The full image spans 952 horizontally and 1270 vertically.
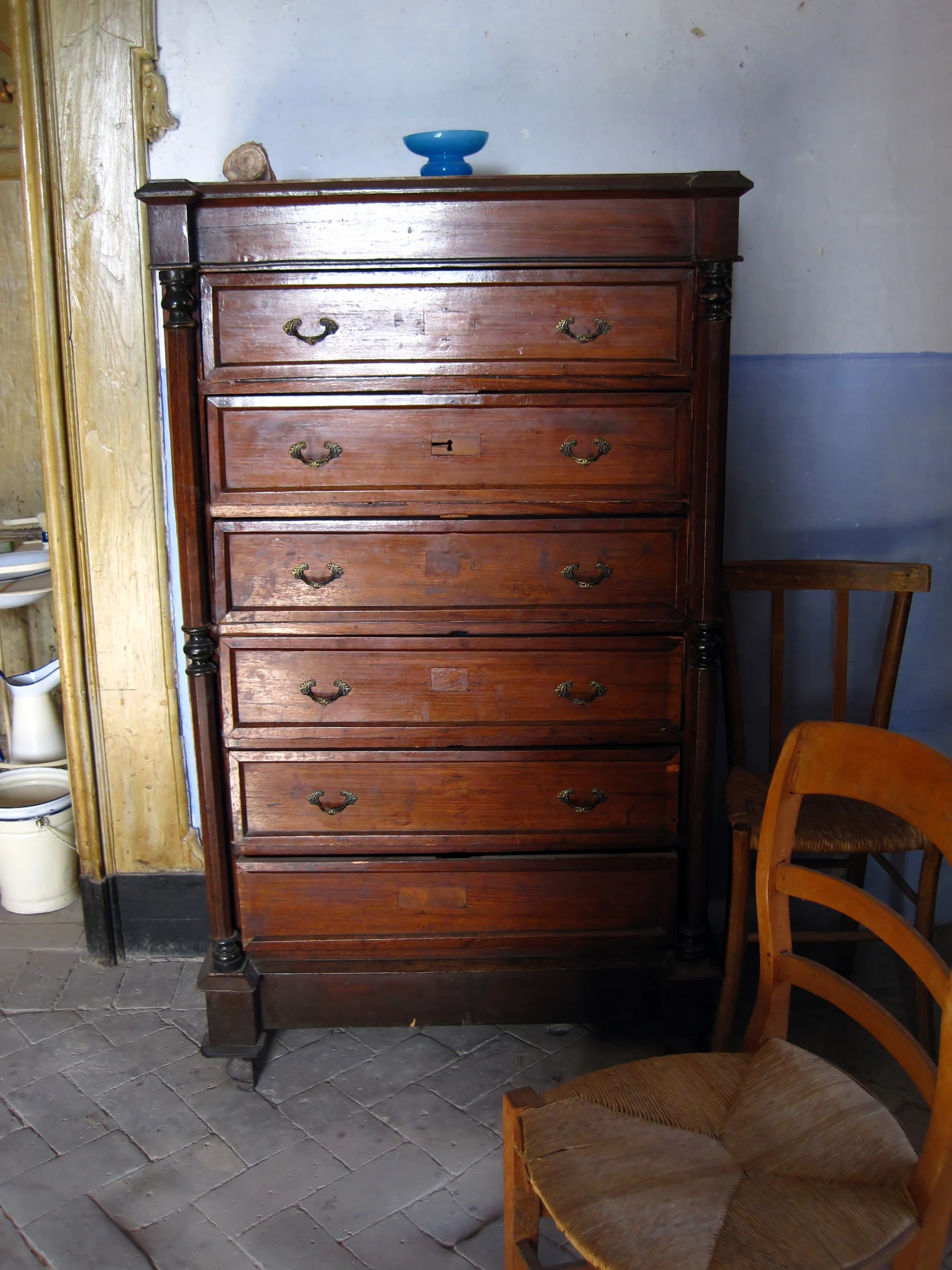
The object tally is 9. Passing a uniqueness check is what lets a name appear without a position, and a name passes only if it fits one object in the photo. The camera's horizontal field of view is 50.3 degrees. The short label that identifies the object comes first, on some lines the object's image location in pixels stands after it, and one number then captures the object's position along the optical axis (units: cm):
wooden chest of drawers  205
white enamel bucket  305
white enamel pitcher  328
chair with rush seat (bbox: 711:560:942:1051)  223
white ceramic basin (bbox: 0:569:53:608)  312
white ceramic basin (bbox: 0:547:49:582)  306
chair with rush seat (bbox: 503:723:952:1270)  123
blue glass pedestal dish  220
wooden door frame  251
